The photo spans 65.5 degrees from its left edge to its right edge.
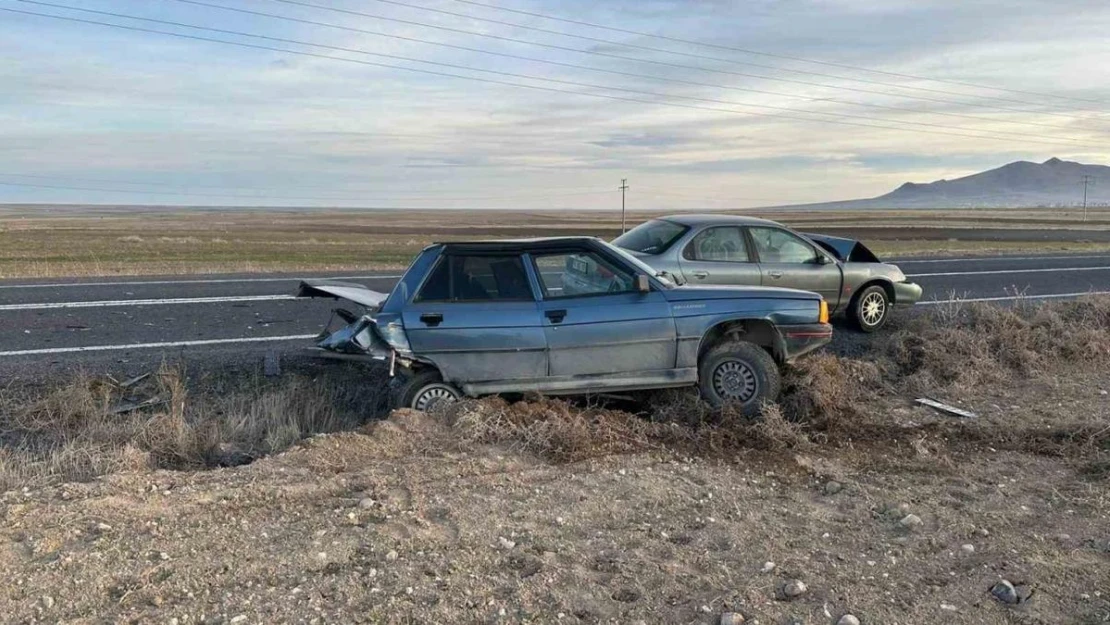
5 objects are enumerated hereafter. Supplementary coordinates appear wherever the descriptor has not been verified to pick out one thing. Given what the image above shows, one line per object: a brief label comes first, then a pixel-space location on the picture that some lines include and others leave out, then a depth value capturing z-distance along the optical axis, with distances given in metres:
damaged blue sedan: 6.42
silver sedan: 10.06
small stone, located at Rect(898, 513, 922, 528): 4.67
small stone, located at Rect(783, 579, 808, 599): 3.84
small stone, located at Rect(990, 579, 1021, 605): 3.85
